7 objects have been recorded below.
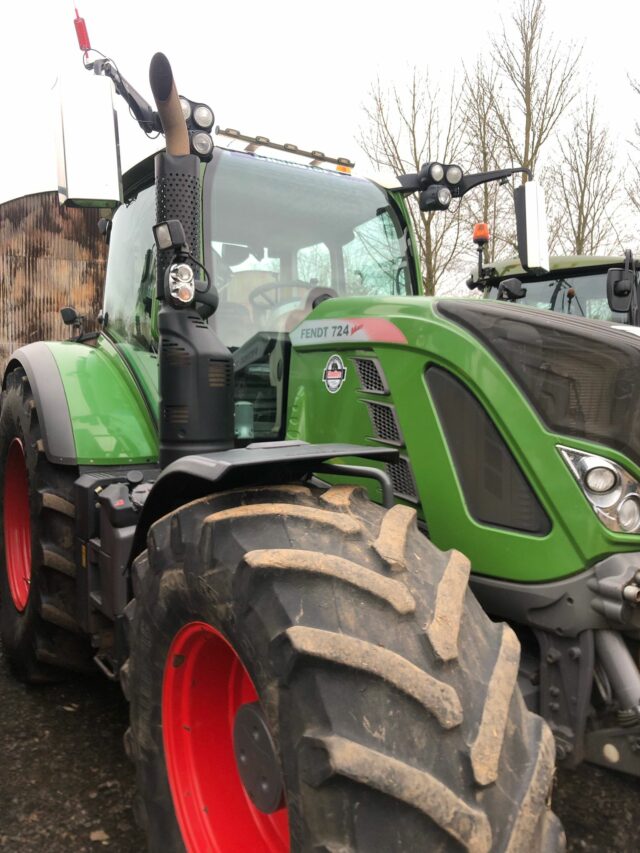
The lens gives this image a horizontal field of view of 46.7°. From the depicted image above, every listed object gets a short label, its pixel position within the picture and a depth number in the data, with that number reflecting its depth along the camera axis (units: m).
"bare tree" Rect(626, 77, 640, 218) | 13.54
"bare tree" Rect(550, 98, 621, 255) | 14.89
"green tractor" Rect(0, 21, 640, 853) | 1.33
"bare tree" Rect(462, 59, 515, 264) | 12.92
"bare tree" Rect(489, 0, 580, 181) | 14.05
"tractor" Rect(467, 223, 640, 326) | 6.95
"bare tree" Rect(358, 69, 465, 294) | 13.55
